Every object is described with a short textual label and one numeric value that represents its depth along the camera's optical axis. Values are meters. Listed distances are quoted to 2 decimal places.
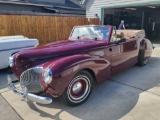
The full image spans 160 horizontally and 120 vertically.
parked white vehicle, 3.92
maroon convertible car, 2.14
